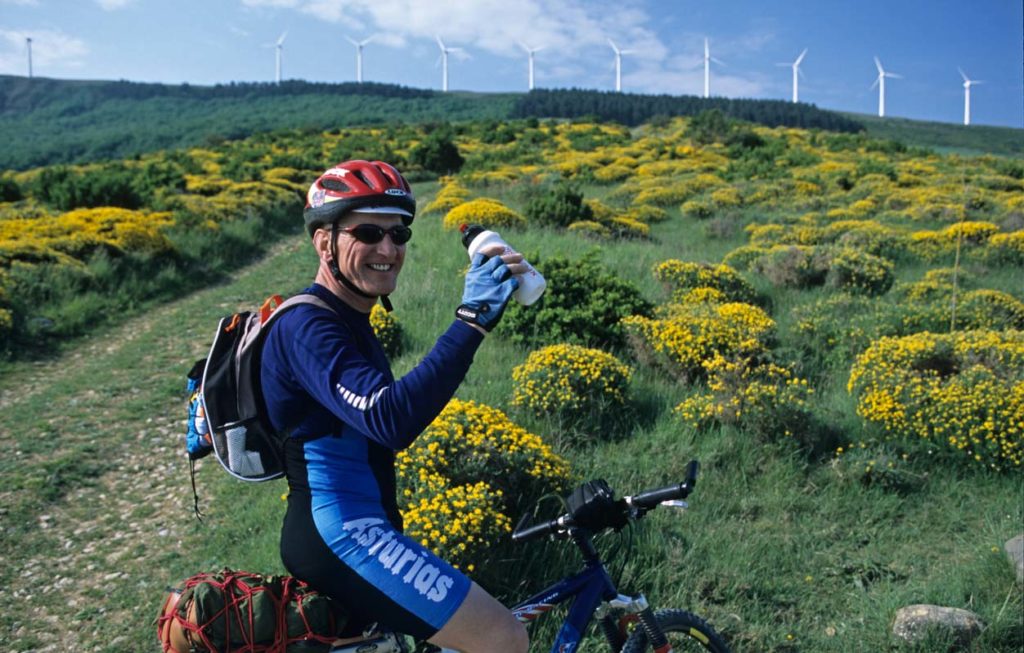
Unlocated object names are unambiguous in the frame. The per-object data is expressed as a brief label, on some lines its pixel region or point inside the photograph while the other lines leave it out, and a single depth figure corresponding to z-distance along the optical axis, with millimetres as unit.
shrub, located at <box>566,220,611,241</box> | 14852
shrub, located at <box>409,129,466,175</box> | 33062
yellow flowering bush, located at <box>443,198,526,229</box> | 14820
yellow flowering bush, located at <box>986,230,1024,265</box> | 13297
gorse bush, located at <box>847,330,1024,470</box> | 5953
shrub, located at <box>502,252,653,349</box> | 8422
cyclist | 2090
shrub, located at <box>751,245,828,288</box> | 11344
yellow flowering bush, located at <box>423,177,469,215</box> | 17750
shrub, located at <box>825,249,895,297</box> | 11008
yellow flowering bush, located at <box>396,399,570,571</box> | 4289
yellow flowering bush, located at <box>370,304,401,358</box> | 8477
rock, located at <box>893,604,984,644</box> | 4129
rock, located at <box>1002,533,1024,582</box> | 4595
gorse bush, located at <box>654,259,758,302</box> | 10219
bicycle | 2574
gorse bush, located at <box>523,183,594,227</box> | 15984
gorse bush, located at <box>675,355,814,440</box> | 6227
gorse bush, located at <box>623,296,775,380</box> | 7609
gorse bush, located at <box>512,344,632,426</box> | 6367
